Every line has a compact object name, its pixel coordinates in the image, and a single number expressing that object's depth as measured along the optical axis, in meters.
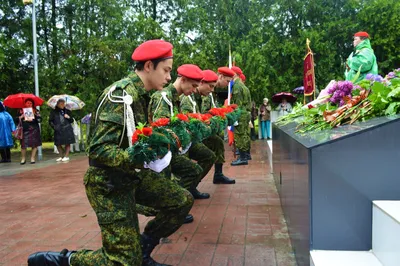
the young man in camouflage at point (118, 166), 2.40
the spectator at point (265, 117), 14.97
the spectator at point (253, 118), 15.64
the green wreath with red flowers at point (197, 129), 3.65
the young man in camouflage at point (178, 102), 3.90
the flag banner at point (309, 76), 7.11
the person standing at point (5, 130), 11.15
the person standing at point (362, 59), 5.84
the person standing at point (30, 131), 10.88
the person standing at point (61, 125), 10.91
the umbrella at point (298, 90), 15.32
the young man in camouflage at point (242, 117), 8.25
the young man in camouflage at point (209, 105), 5.16
